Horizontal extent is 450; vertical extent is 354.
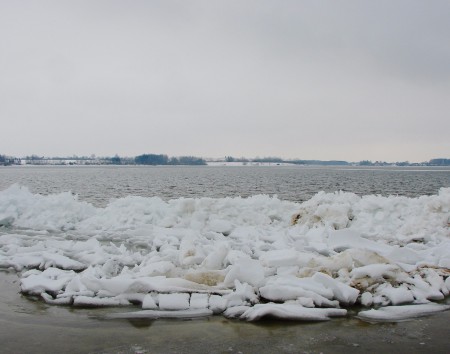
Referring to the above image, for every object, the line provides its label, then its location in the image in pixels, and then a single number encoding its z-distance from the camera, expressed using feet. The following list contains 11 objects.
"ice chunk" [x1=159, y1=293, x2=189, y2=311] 18.24
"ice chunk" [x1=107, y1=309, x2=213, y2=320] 17.52
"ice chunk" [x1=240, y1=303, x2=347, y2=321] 17.06
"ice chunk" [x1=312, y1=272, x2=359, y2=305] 19.06
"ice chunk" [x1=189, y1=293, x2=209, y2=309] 18.24
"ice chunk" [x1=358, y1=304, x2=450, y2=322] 17.43
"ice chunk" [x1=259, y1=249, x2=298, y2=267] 23.61
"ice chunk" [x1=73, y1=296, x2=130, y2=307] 18.93
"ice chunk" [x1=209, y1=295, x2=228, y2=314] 18.03
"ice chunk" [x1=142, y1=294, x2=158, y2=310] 18.33
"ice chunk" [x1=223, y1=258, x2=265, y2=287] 20.71
